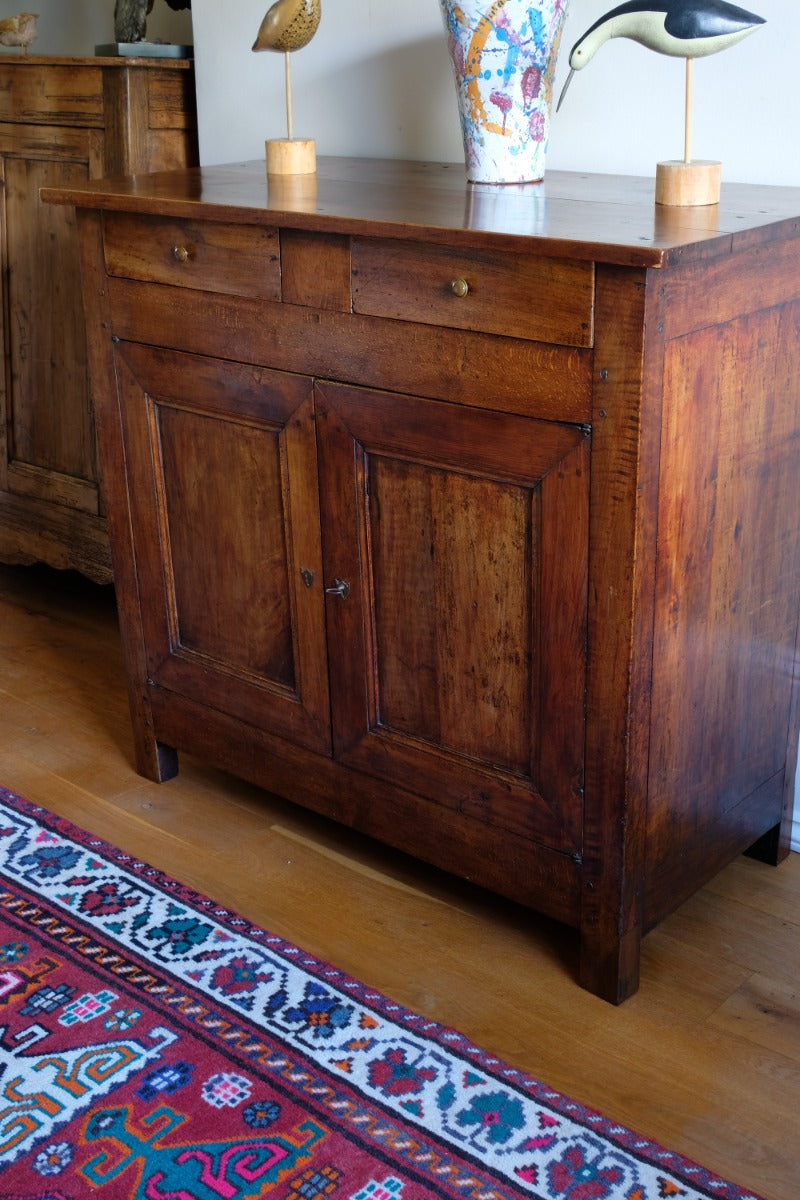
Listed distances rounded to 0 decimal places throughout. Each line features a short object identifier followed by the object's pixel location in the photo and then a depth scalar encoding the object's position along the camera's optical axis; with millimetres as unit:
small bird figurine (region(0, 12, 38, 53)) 2736
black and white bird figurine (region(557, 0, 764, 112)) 1602
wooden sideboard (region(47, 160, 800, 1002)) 1524
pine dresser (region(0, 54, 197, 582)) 2559
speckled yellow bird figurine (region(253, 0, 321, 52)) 2072
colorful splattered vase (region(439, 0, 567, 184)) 1809
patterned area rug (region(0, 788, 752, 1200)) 1471
